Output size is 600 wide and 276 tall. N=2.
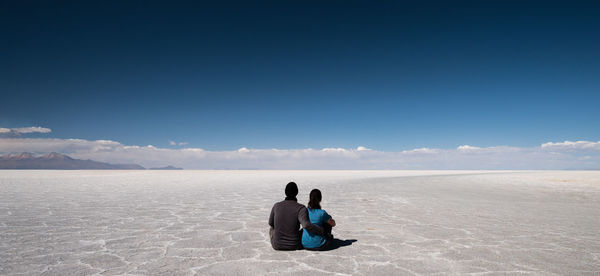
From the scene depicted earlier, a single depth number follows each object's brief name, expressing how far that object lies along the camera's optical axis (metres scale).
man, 4.34
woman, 4.45
